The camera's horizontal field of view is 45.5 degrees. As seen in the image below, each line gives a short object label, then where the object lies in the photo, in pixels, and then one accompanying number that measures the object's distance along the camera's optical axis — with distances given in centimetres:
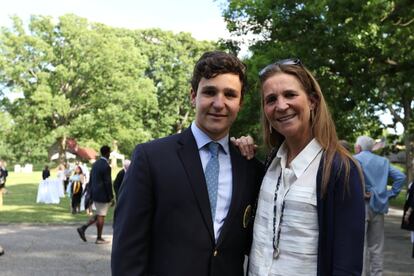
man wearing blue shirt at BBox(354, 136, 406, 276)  670
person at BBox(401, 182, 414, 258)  748
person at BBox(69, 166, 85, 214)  1647
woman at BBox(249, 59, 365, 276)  222
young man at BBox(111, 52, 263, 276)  239
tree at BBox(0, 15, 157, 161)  4116
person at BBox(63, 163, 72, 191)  2506
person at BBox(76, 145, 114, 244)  1029
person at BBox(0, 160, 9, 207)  1710
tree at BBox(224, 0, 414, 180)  1205
